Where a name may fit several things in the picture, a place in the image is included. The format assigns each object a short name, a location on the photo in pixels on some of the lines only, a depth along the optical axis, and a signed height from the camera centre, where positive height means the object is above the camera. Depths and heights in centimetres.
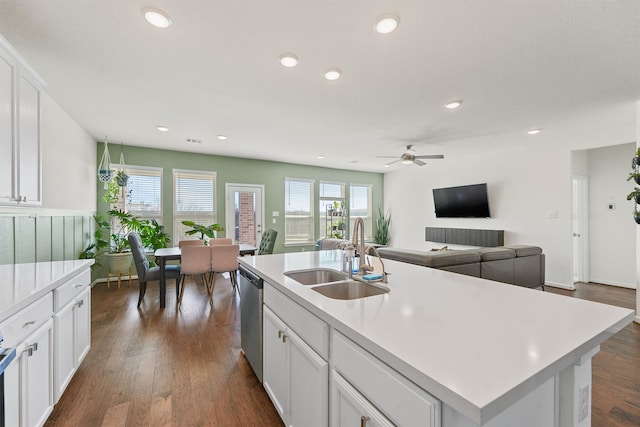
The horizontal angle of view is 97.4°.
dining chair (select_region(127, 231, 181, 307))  345 -75
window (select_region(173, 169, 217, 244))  561 +30
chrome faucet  177 -20
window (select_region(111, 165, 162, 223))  518 +38
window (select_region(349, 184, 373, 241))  791 +24
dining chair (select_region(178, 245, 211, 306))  358 -60
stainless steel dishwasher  194 -77
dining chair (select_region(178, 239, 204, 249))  455 -48
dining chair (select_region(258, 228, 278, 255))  466 -49
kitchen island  68 -39
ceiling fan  458 +90
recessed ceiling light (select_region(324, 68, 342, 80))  249 +126
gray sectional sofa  320 -61
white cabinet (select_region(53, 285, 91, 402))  172 -85
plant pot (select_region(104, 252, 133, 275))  454 -78
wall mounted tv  579 +25
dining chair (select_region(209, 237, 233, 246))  476 -48
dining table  361 -63
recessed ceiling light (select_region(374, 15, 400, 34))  182 +126
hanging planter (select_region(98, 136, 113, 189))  442 +78
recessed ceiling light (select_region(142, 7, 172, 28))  177 +128
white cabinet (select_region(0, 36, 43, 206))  173 +55
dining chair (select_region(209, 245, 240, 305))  377 -61
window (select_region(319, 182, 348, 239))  745 +6
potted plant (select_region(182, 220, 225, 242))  498 -28
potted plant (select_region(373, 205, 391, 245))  809 -52
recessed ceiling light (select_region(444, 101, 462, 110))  318 +125
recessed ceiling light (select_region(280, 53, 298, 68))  225 +126
